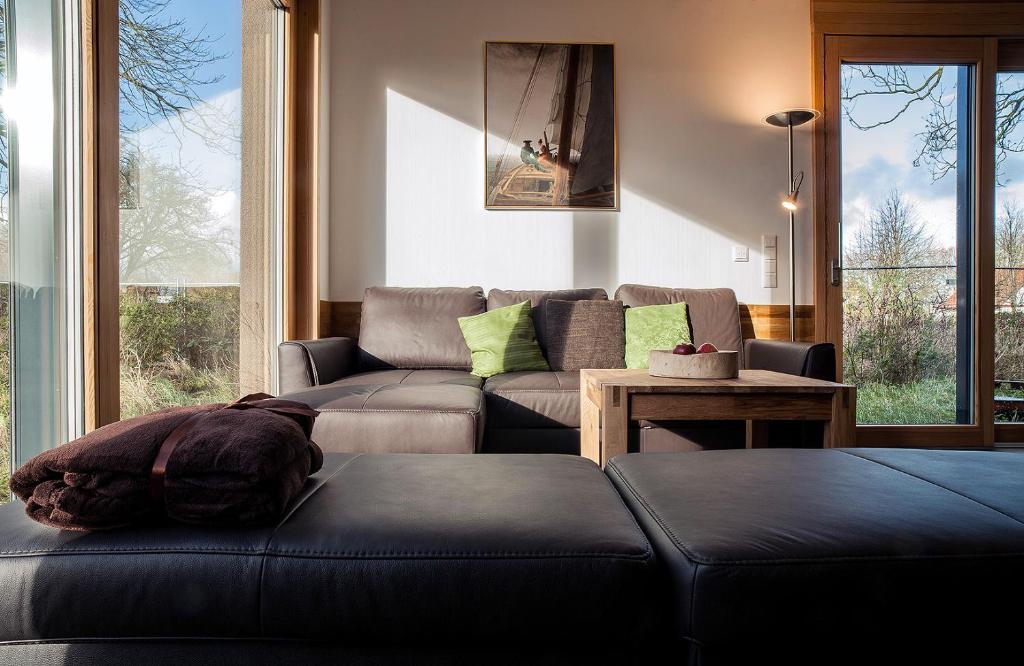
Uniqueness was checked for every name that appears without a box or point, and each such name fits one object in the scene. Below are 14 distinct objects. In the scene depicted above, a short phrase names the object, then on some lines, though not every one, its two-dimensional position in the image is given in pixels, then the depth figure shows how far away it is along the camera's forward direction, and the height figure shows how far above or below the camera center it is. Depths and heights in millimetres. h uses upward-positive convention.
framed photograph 3850 +1171
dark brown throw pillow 3293 -45
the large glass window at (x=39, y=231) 1640 +262
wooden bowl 2174 -136
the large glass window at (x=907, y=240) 3906 +513
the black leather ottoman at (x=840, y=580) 856 -340
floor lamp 3557 +875
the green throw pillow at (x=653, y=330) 3229 -20
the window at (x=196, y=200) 2115 +501
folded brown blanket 925 -222
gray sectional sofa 2268 -242
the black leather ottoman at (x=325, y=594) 876 -362
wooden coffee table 2012 -244
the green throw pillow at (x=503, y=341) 3230 -73
